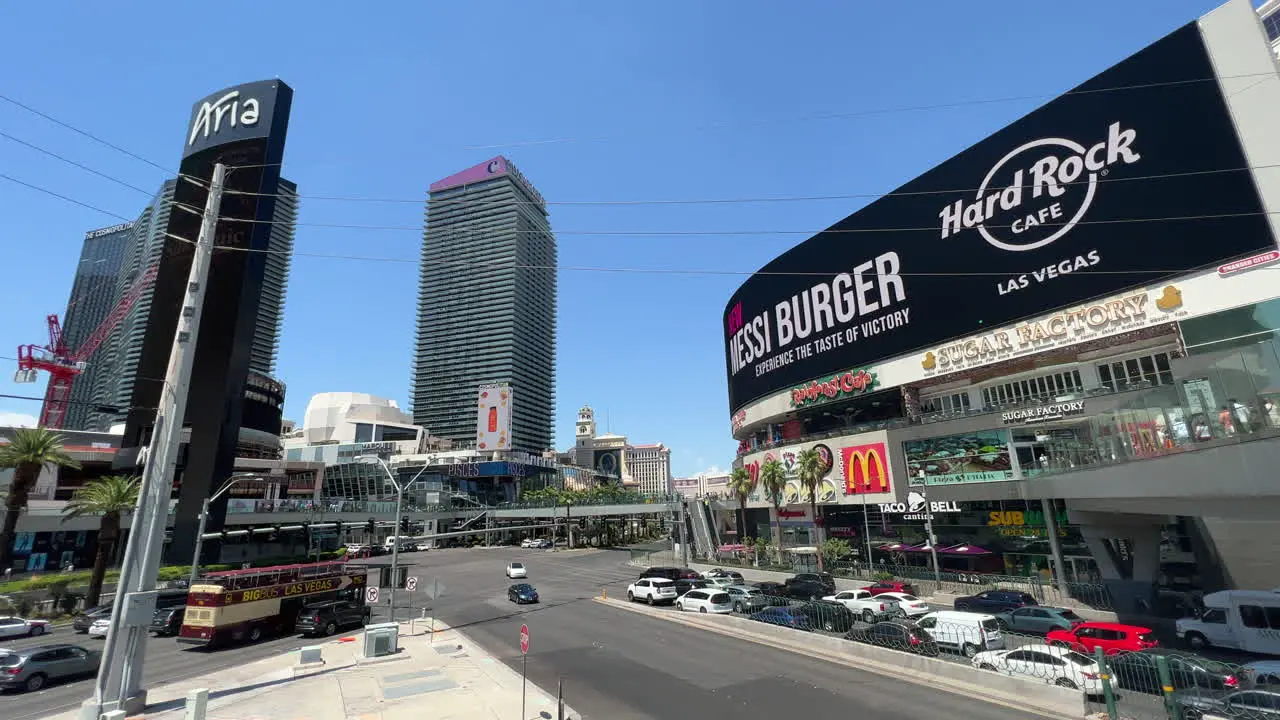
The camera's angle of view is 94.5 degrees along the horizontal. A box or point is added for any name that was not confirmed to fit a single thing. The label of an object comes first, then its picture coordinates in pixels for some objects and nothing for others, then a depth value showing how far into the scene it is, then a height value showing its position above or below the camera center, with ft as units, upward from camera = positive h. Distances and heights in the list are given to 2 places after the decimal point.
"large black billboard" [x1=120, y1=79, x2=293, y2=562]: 185.98 +76.33
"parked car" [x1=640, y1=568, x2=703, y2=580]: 158.30 -17.36
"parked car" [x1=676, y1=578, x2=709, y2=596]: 130.93 -17.33
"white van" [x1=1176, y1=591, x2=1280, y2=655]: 68.69 -15.47
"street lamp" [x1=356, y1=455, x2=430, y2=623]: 103.55 -6.18
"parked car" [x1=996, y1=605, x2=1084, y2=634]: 81.87 -16.74
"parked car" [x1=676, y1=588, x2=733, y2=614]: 110.32 -17.46
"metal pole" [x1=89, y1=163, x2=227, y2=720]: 51.38 +1.25
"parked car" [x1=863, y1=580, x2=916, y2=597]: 111.57 -16.42
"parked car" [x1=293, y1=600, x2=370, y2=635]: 100.89 -17.12
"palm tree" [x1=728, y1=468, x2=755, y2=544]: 212.43 +7.77
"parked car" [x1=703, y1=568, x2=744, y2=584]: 154.81 -18.41
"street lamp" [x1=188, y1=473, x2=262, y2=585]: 118.85 -5.65
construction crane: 344.08 +96.87
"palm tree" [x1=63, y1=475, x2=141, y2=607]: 130.21 +3.63
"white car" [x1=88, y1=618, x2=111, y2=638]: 103.36 -17.88
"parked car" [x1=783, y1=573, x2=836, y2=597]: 131.75 -16.83
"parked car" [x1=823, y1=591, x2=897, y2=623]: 94.43 -16.67
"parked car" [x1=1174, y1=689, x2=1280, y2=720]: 40.70 -14.77
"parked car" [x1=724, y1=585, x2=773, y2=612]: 102.77 -16.77
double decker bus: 91.45 -13.10
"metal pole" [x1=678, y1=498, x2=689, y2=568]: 220.43 -12.98
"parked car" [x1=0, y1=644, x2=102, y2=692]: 67.92 -16.23
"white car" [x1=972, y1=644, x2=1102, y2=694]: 53.78 -16.00
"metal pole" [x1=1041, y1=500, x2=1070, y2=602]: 128.33 -10.49
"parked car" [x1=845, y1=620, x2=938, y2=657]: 68.59 -16.00
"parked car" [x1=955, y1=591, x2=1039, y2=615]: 100.48 -17.30
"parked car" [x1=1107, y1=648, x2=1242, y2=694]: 47.32 -14.73
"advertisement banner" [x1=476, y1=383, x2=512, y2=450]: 576.20 +90.35
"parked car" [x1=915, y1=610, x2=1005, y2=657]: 71.20 -15.91
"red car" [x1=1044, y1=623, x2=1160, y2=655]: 66.39 -16.09
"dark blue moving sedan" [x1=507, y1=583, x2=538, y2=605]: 133.18 -18.09
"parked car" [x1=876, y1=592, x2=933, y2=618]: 96.77 -16.77
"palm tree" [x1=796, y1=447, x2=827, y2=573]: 181.85 +9.98
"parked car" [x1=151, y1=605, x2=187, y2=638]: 105.60 -17.31
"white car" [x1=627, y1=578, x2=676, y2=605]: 128.16 -17.57
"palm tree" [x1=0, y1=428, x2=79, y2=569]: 135.44 +14.99
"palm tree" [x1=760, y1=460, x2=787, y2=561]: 191.52 +8.30
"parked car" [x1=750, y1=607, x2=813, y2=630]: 86.53 -16.54
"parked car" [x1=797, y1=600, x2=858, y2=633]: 84.07 -15.85
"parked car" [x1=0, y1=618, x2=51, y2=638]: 104.27 -17.83
